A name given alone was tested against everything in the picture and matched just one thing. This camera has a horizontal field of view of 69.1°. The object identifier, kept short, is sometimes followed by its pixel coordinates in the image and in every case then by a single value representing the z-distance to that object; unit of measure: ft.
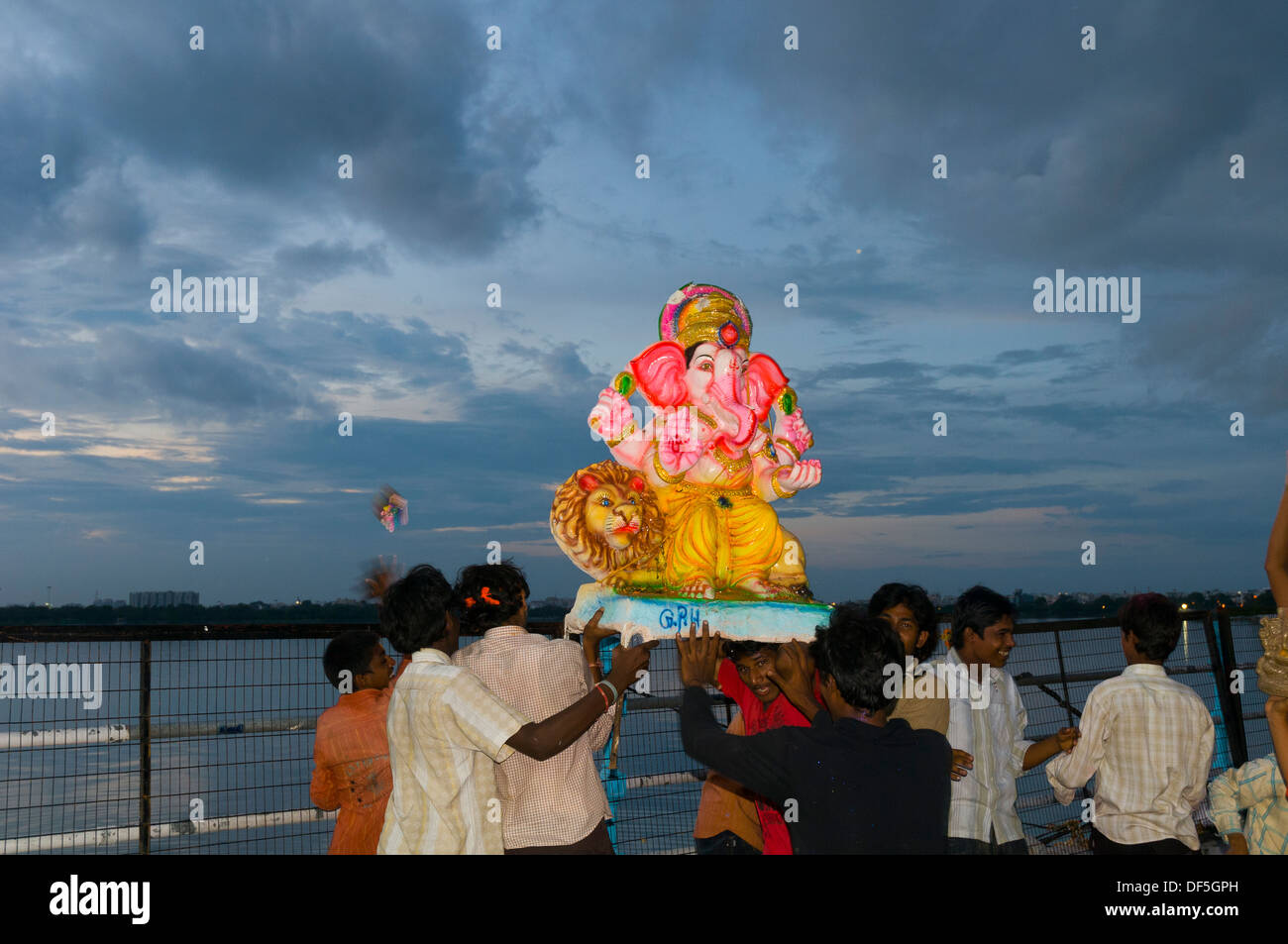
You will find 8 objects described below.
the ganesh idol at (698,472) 12.43
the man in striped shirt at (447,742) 9.64
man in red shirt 11.29
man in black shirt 8.72
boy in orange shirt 12.03
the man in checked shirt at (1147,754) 11.41
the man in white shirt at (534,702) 10.29
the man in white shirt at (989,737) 11.72
